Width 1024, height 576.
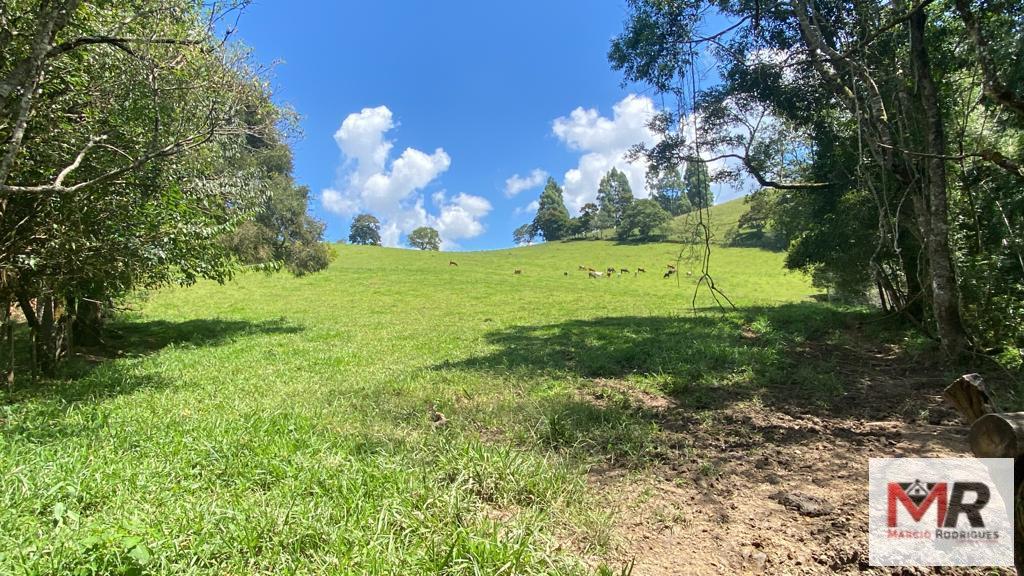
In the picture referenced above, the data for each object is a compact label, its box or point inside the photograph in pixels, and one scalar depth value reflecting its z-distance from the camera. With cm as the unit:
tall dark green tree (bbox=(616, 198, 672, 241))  6550
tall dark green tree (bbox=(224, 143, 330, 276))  1777
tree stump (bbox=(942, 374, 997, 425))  222
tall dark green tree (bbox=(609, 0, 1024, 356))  685
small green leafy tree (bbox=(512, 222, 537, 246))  10754
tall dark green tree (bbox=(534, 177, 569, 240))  9700
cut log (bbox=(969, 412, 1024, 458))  179
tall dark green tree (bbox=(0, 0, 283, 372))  486
